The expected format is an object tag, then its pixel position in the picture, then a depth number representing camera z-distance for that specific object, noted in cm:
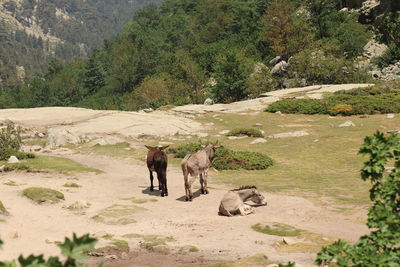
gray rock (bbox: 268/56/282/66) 8614
